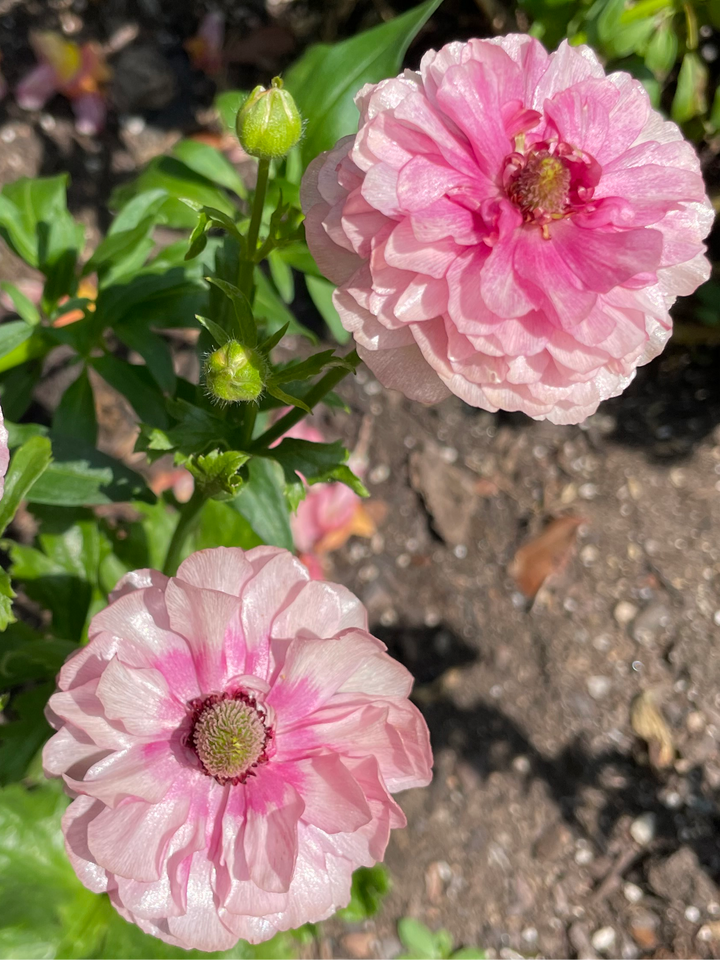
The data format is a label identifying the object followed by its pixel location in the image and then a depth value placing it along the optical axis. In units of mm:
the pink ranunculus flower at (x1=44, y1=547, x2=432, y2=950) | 169
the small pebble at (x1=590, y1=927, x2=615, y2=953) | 332
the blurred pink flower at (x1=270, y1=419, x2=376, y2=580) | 385
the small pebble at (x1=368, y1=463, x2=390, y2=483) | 420
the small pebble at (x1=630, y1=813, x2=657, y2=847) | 346
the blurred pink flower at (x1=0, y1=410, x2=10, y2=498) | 166
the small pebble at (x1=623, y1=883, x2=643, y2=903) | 337
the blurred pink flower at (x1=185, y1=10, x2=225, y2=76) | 457
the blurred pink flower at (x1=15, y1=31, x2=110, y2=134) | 427
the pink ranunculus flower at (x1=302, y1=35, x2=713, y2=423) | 156
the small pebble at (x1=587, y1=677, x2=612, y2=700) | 374
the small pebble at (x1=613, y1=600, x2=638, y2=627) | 387
